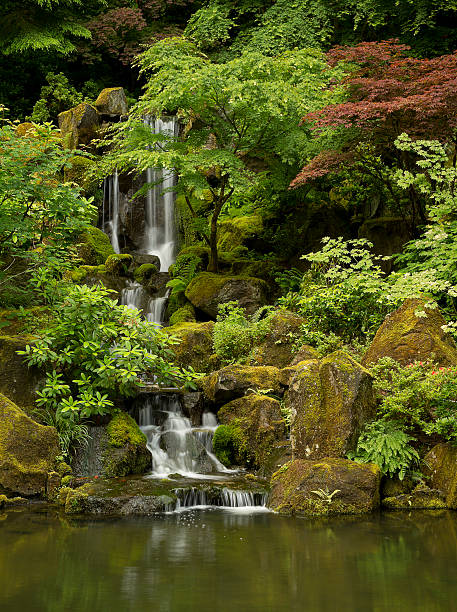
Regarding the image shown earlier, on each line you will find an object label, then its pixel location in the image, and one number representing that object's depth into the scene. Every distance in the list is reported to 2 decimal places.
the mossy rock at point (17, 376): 9.42
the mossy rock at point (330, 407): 8.12
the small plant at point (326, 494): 7.50
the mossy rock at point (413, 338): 9.05
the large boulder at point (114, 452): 8.92
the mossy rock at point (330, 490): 7.51
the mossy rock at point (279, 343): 11.59
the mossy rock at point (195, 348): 12.30
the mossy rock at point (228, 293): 14.73
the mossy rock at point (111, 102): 21.36
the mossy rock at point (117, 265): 16.89
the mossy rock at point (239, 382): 10.36
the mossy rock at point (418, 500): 7.68
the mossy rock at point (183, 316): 15.03
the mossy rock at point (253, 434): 9.47
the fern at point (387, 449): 7.77
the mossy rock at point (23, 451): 8.09
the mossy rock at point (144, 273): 17.28
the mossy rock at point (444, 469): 7.69
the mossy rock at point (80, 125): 20.12
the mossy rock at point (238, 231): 17.56
